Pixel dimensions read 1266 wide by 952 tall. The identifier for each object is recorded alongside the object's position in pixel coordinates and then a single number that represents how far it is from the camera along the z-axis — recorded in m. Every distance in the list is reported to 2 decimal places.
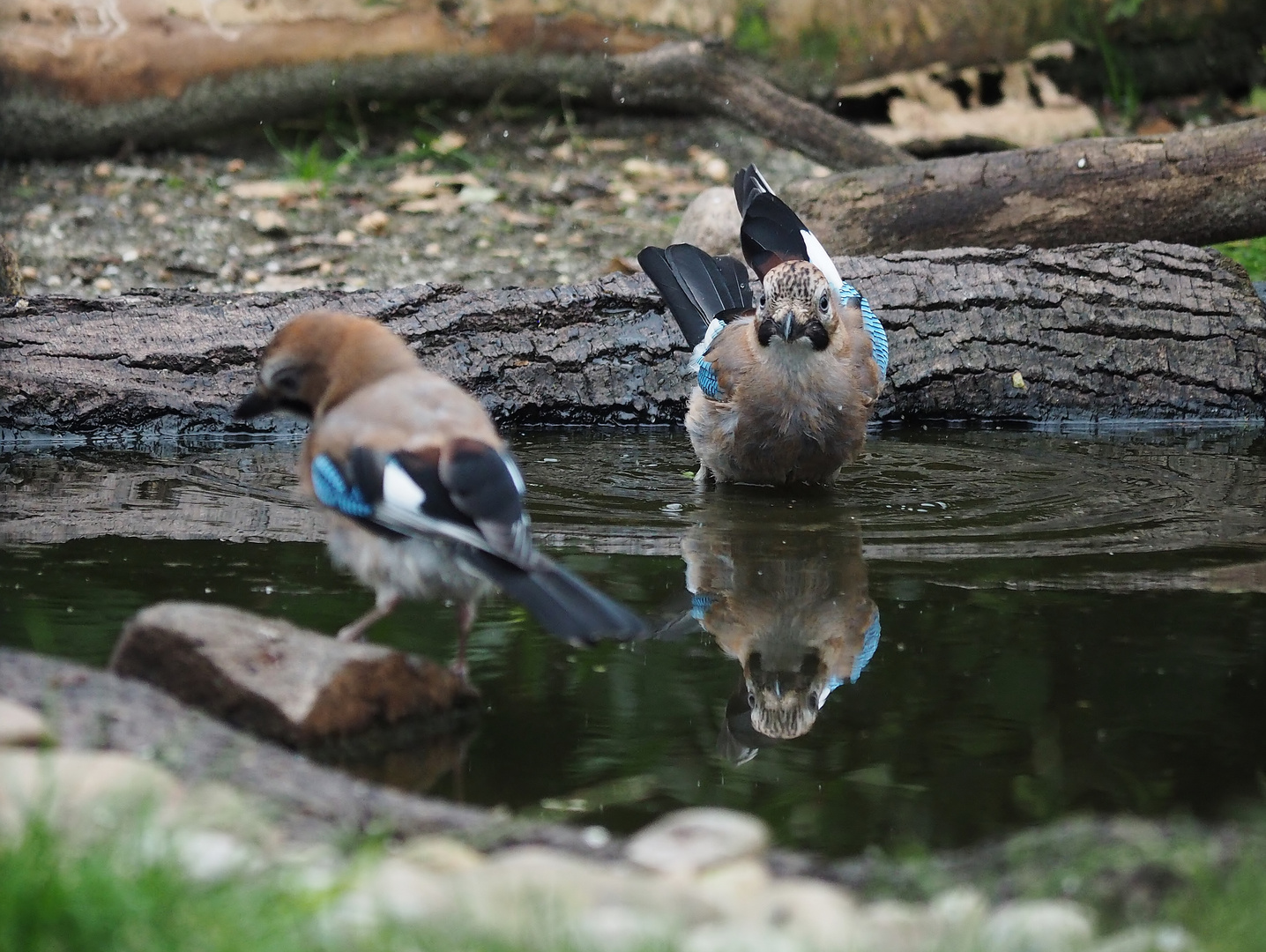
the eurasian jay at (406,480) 6.71
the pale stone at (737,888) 4.94
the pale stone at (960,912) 4.60
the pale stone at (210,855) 4.72
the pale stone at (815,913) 4.64
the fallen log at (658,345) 13.47
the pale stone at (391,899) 4.55
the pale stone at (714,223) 16.42
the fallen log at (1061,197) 15.37
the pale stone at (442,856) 5.14
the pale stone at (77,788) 4.88
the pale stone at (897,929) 4.58
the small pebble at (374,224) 19.45
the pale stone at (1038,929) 4.54
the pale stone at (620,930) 4.42
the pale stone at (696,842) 5.42
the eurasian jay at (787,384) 11.59
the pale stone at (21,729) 5.65
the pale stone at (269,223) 19.20
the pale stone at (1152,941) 4.51
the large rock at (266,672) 6.55
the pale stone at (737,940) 4.50
